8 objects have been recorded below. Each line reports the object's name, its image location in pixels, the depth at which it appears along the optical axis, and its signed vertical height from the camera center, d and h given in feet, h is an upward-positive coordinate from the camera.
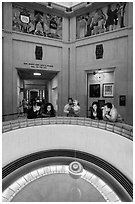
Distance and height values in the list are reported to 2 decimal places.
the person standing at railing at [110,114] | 11.69 -1.18
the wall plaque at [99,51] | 25.30 +8.31
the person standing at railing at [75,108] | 16.60 -0.99
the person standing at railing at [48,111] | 15.70 -1.26
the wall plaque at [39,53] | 26.11 +8.31
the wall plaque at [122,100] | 23.62 -0.11
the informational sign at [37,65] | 25.69 +6.08
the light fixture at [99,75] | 27.26 +4.56
